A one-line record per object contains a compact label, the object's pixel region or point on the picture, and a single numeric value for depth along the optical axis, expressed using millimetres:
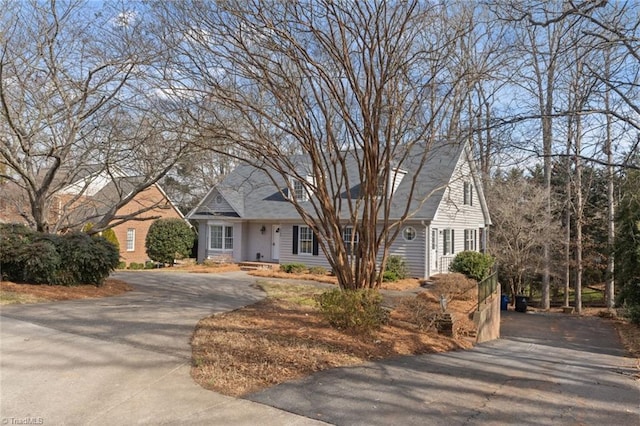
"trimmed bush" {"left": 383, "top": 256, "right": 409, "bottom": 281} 19406
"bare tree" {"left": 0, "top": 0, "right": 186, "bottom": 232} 11117
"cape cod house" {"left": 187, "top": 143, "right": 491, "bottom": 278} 20438
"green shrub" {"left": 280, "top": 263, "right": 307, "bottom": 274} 20828
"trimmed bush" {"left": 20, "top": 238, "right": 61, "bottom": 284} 11539
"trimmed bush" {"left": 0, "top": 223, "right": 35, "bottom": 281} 11523
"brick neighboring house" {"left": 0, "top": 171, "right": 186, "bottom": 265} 16988
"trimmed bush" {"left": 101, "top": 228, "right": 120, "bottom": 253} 26562
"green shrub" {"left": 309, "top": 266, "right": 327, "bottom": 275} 20661
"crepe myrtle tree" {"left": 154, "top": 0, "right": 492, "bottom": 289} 8477
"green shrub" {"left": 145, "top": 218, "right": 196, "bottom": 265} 26406
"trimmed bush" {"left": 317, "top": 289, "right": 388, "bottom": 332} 7957
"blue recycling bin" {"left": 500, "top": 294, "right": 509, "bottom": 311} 21172
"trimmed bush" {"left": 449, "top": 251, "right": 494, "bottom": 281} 19375
